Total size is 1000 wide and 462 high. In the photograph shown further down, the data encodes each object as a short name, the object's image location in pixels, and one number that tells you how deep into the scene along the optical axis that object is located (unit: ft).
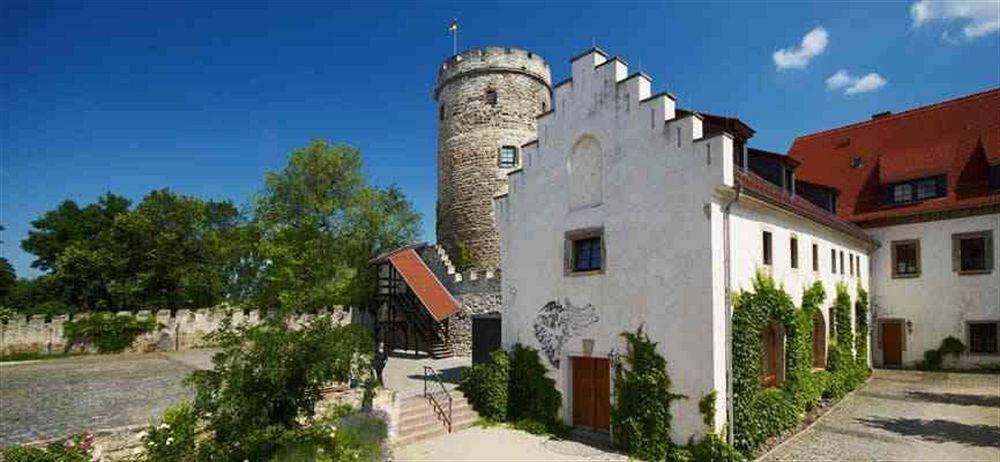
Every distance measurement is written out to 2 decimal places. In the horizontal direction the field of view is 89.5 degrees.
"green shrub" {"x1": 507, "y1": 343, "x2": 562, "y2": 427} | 46.16
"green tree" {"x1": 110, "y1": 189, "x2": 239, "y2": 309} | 112.88
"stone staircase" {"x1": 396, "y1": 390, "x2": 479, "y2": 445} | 43.50
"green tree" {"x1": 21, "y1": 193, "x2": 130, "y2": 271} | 134.92
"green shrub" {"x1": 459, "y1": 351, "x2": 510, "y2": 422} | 48.44
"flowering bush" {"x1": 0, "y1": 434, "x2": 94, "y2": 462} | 26.76
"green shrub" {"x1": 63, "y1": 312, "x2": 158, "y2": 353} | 92.53
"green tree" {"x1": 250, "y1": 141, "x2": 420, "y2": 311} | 109.50
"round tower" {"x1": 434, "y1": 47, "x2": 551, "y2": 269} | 102.78
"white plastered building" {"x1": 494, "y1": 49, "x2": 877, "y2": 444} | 36.99
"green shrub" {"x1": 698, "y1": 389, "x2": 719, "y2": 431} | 35.55
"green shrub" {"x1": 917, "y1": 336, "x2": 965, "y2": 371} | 72.08
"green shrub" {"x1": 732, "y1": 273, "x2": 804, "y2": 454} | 37.81
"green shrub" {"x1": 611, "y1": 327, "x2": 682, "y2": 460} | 38.17
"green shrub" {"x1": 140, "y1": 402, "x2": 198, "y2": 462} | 32.14
